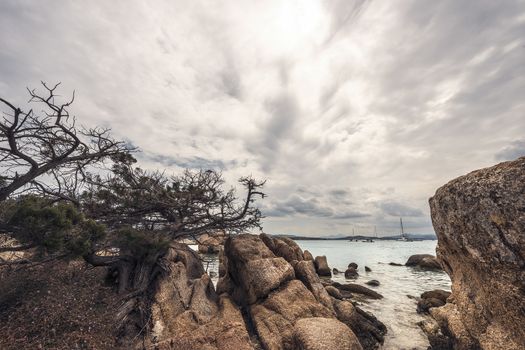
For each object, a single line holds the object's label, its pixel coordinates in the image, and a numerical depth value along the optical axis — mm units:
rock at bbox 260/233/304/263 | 15892
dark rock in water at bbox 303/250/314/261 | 25625
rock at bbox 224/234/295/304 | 12250
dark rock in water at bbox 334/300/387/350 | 11121
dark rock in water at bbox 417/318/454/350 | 9537
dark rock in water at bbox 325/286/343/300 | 17391
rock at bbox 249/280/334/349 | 9781
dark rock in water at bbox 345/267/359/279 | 30781
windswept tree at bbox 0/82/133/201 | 6281
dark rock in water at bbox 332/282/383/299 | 20006
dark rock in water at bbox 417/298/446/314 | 16031
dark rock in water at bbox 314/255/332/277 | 30422
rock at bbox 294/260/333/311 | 12569
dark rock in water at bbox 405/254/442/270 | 39469
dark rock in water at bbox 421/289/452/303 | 17016
